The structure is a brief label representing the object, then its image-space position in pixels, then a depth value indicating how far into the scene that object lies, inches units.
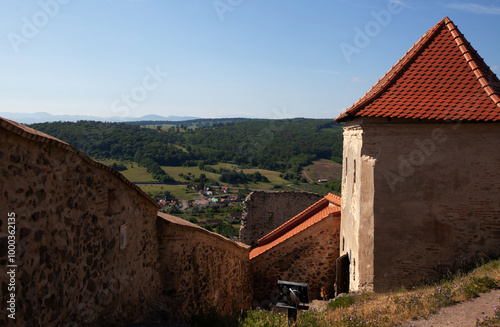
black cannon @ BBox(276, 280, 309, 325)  229.0
